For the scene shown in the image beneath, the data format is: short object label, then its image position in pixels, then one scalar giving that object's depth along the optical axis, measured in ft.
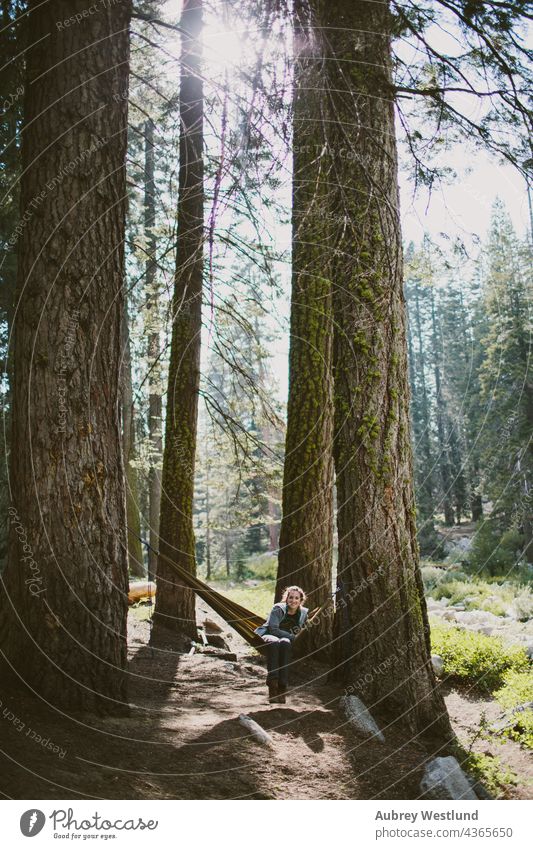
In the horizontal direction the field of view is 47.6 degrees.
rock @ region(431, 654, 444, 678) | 18.29
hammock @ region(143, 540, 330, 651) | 18.26
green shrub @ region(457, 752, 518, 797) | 10.84
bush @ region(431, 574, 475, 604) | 42.19
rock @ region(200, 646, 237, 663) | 21.59
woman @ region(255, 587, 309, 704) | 14.64
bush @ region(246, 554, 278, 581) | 78.10
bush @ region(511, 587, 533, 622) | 33.88
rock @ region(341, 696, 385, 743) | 12.05
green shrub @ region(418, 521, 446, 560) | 76.64
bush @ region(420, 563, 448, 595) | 48.39
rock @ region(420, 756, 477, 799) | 9.82
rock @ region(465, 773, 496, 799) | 10.43
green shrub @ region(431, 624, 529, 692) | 17.89
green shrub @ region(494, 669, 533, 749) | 13.05
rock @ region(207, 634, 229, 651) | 23.90
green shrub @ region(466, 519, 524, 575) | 55.16
